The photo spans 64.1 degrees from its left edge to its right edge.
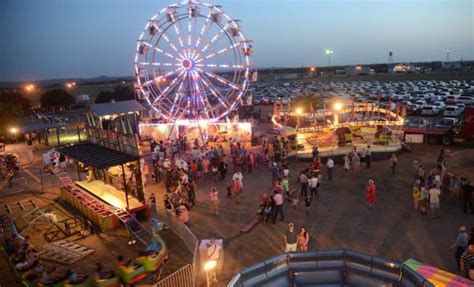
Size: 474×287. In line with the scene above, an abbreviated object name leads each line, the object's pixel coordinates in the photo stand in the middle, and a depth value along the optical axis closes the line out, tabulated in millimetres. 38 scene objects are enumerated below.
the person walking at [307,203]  13682
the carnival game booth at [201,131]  26672
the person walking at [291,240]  9953
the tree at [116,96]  60188
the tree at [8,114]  34312
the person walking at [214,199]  14062
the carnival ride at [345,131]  21438
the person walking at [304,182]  14695
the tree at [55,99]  63094
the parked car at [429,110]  37062
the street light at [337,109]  27141
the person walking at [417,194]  13234
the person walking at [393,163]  18134
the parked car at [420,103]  40266
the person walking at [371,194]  13625
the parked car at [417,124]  25467
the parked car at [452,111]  34488
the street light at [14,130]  32781
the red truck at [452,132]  23016
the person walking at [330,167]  17516
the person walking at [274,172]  16906
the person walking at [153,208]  13227
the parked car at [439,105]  38216
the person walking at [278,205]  12797
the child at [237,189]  15281
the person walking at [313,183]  14864
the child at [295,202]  14008
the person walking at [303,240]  10326
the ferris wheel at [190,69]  25219
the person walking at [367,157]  19598
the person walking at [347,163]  18625
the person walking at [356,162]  18266
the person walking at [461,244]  9547
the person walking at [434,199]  12586
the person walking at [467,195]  13062
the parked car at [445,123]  24503
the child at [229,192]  16062
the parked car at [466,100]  39388
